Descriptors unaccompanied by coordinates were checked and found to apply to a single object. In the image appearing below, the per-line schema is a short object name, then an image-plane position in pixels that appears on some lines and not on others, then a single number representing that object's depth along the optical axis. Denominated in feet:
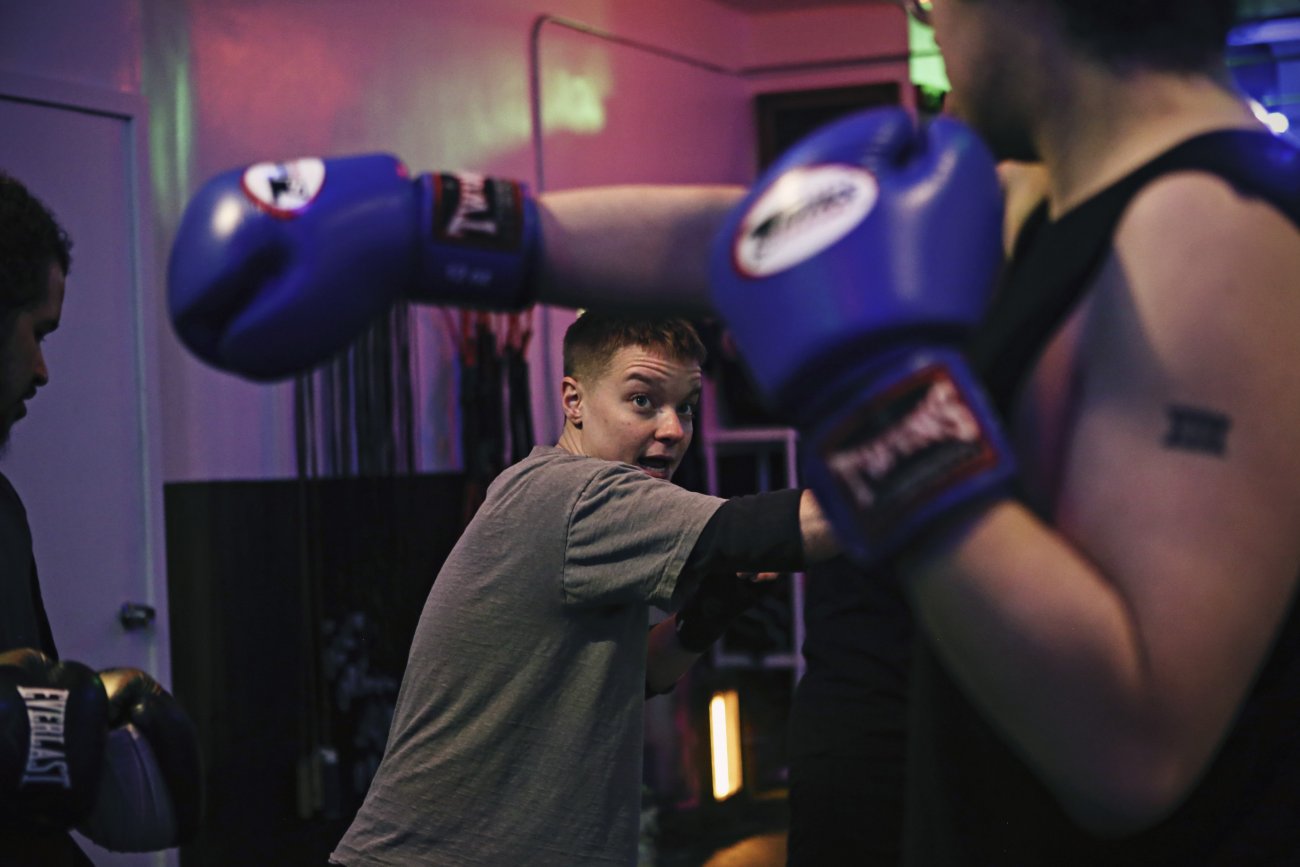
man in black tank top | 2.65
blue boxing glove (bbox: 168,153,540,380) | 3.47
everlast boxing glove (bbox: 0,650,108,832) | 5.46
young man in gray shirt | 6.03
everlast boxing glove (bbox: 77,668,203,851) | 5.92
